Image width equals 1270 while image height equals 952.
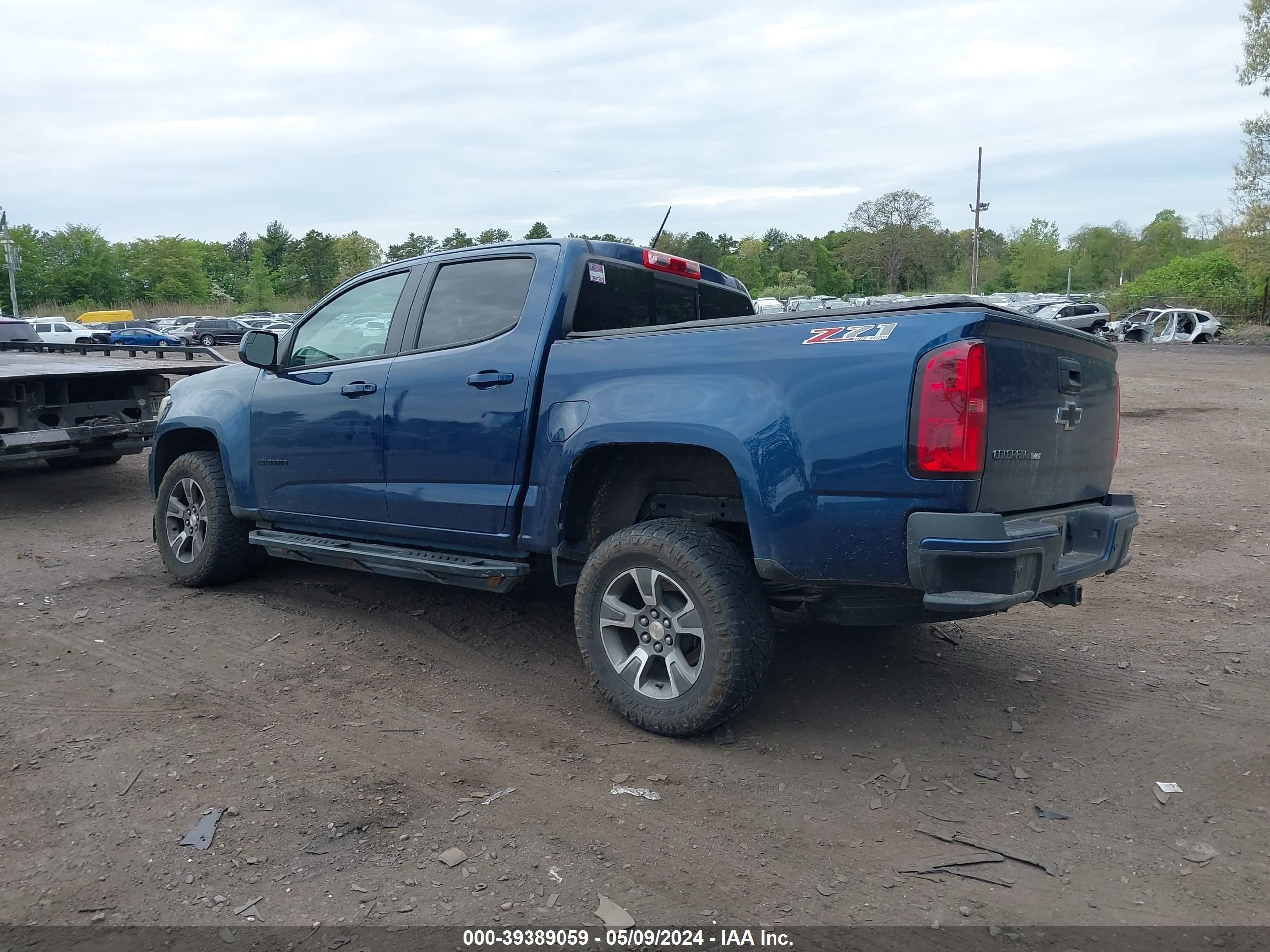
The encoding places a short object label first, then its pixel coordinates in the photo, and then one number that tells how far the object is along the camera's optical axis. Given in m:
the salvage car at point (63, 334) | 38.78
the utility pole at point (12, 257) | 49.44
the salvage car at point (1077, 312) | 32.06
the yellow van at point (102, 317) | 56.62
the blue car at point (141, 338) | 37.59
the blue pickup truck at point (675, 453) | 3.39
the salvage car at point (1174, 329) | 35.50
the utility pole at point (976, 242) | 51.16
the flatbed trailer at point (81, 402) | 8.23
